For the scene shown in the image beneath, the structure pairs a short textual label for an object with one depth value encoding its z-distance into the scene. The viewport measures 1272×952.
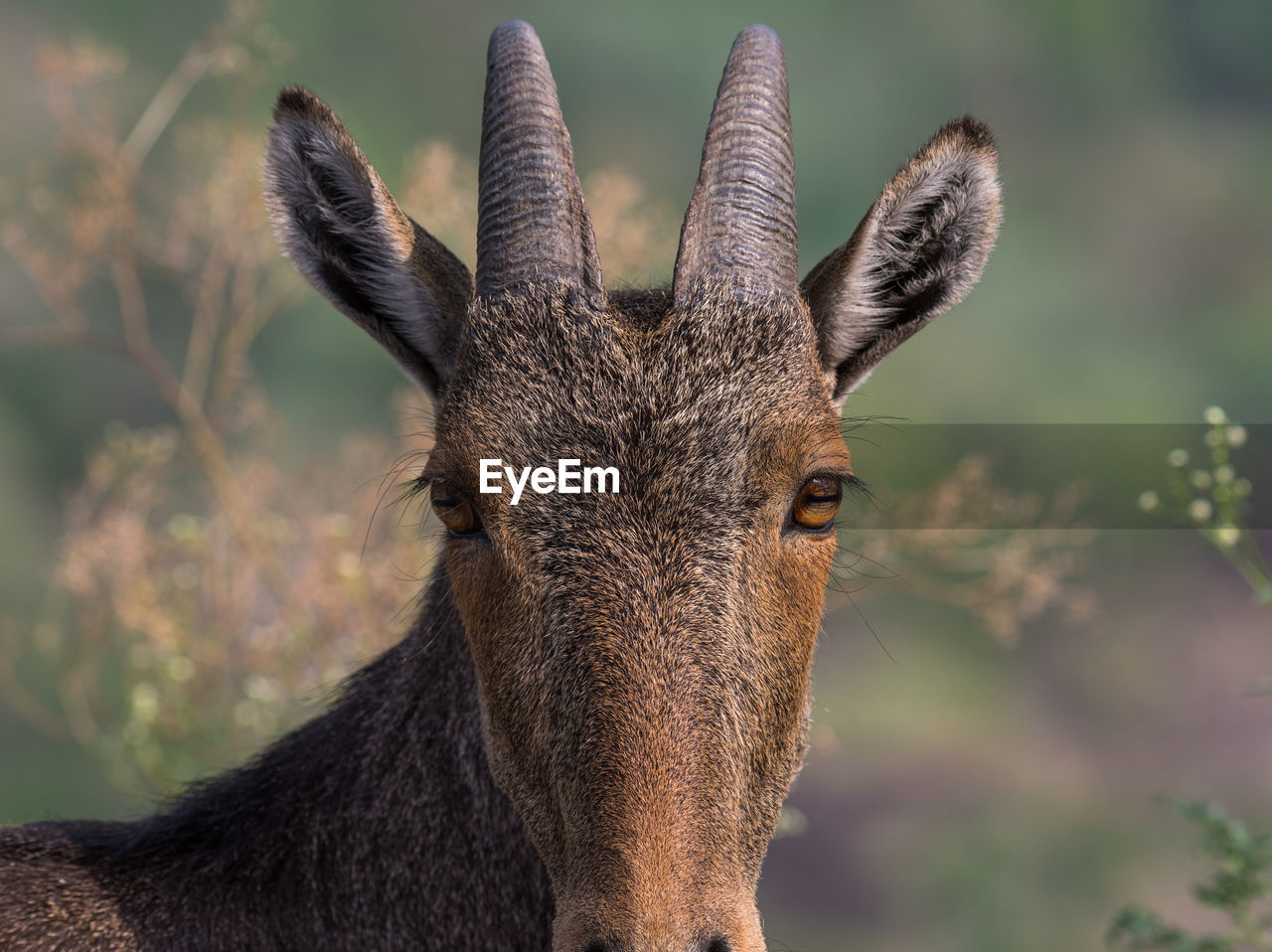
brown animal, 7.77
